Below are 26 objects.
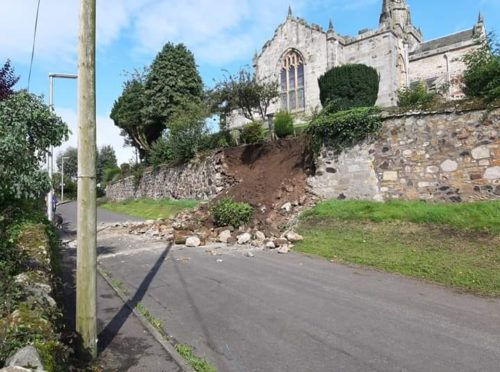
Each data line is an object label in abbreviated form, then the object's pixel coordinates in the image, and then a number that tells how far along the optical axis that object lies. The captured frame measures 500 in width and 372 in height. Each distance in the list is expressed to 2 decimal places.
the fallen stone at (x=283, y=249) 11.82
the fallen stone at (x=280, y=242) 12.48
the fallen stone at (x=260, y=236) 13.71
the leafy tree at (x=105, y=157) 74.93
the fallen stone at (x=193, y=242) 13.52
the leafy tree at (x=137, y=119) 38.00
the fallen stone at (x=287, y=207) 15.42
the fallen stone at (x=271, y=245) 12.45
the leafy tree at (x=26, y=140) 7.73
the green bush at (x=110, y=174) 47.43
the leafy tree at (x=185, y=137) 25.75
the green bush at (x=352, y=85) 22.31
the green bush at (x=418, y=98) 14.27
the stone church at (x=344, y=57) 31.83
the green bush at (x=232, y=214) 15.03
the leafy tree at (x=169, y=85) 35.78
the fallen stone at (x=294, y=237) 12.61
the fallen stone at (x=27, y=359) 3.21
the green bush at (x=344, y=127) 14.85
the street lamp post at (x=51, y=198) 17.00
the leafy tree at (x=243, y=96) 24.41
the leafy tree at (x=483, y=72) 12.35
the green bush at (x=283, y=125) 19.72
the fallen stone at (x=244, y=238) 13.56
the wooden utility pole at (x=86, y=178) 4.62
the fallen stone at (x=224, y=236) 14.01
